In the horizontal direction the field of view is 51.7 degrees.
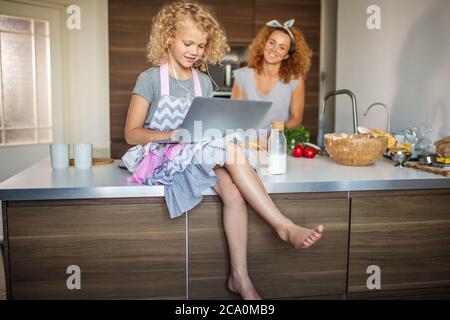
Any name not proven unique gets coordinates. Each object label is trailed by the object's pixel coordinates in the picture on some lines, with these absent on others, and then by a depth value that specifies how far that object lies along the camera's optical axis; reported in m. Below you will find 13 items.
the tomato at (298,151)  2.22
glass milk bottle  1.73
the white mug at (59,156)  1.83
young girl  1.55
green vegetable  2.29
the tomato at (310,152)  2.18
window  3.64
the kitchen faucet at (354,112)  2.14
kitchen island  1.53
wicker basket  1.89
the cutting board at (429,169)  1.77
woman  2.71
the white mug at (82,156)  1.84
